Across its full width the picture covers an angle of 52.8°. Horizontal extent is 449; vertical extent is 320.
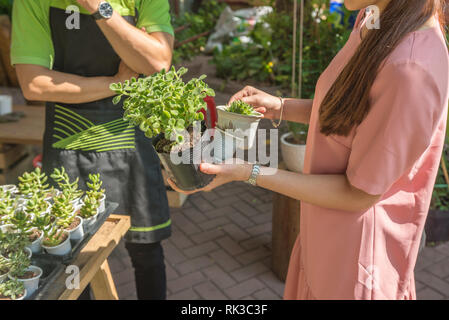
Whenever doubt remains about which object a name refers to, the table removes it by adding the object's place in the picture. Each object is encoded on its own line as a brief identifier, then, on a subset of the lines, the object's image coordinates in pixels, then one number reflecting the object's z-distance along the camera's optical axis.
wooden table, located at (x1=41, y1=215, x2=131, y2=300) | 1.52
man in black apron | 2.01
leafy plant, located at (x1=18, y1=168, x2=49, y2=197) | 1.81
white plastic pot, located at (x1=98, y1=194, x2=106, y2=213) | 1.92
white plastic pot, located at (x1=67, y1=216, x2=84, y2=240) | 1.75
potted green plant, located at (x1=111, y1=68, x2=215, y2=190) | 1.38
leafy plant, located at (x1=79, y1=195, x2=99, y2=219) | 1.85
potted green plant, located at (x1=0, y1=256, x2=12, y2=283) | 1.53
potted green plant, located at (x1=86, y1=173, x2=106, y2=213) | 1.89
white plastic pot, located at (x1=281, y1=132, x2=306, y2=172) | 3.29
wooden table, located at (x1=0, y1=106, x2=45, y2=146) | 3.46
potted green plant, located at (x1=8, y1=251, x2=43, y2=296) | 1.49
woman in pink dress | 1.19
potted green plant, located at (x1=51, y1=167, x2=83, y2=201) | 1.79
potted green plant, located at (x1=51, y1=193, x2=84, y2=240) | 1.73
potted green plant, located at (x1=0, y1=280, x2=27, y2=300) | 1.42
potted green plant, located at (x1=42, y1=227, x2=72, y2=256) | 1.65
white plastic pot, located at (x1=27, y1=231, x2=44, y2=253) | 1.66
